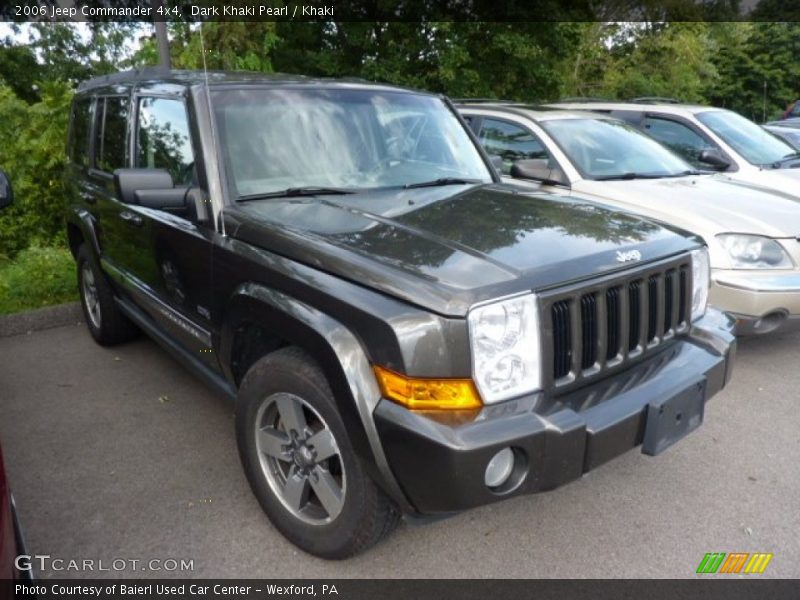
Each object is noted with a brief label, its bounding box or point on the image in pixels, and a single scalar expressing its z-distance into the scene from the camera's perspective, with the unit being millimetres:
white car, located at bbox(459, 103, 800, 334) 4242
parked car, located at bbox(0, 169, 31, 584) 1649
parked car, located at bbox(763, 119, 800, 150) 12414
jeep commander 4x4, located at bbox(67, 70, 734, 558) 2115
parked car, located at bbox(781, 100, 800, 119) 22595
